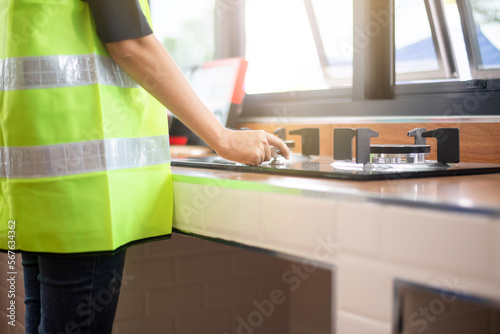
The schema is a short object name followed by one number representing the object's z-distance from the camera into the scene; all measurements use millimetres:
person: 828
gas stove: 866
